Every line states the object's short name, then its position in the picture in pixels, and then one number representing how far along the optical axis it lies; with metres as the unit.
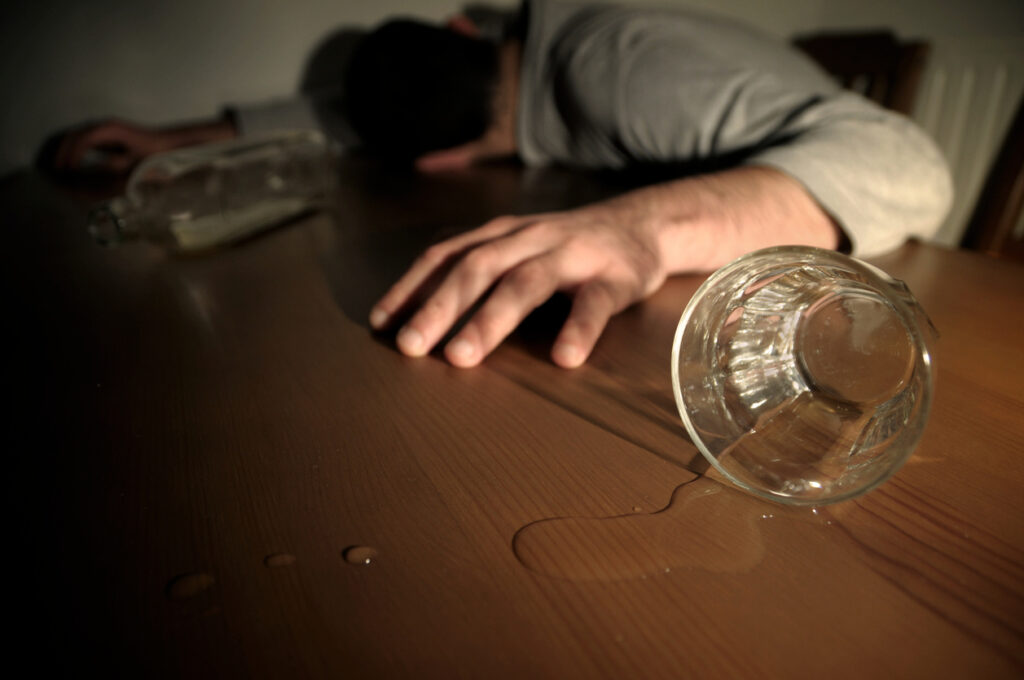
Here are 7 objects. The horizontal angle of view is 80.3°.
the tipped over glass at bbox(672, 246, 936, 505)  0.26
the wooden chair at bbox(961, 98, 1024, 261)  1.07
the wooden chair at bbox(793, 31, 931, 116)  1.41
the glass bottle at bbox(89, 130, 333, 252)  0.65
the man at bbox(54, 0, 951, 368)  0.46
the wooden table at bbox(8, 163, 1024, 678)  0.21
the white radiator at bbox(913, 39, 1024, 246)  1.30
